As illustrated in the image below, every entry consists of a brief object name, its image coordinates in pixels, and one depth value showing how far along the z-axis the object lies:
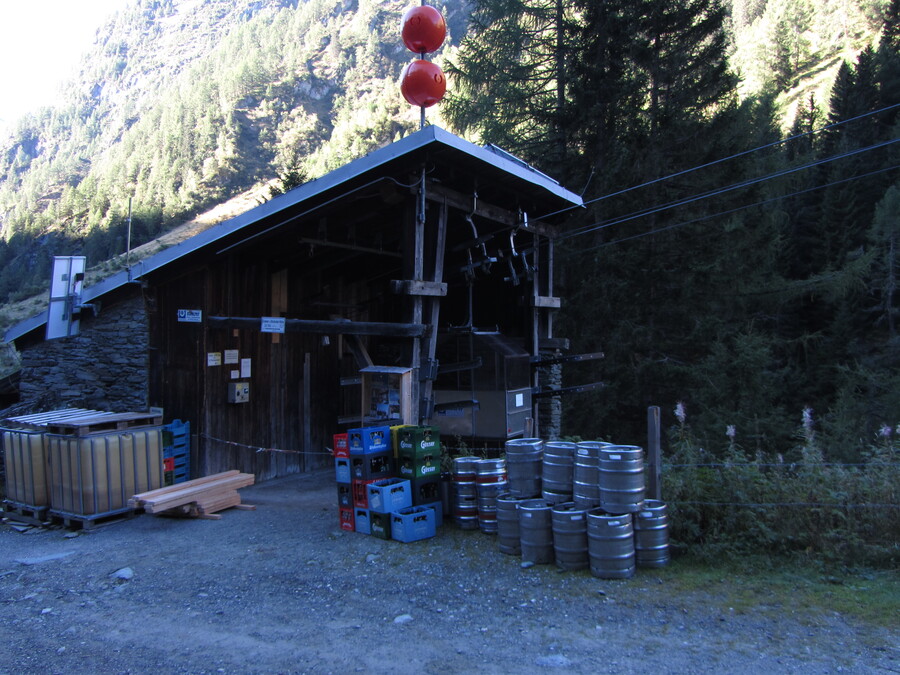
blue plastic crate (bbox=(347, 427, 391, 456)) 7.48
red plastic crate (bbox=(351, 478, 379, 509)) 7.45
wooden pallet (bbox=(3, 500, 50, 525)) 8.32
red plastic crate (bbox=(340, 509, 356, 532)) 7.60
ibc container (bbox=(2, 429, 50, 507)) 8.34
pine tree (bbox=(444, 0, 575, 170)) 18.56
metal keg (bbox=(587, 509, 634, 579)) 5.70
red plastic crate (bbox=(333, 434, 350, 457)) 7.68
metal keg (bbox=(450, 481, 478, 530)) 7.33
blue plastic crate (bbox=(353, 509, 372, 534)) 7.39
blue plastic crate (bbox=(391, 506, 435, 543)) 7.00
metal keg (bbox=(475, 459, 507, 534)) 7.13
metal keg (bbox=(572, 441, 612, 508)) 6.10
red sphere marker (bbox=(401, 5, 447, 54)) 9.55
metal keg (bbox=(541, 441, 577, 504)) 6.37
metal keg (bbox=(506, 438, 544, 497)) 6.67
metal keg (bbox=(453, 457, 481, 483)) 7.30
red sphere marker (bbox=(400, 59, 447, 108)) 9.70
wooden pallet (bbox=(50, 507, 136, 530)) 7.95
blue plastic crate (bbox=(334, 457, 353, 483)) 7.63
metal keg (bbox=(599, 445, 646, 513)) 5.82
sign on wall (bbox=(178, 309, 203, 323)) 9.98
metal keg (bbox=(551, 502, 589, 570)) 5.93
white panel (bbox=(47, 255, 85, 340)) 9.30
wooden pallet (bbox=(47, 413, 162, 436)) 7.91
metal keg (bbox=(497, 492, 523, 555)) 6.48
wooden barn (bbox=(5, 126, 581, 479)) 9.55
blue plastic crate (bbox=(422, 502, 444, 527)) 7.45
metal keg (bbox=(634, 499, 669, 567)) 5.90
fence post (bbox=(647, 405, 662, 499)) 6.32
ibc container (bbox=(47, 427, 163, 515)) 7.93
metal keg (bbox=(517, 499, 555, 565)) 6.13
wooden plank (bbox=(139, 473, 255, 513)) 7.84
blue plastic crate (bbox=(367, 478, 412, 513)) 7.21
